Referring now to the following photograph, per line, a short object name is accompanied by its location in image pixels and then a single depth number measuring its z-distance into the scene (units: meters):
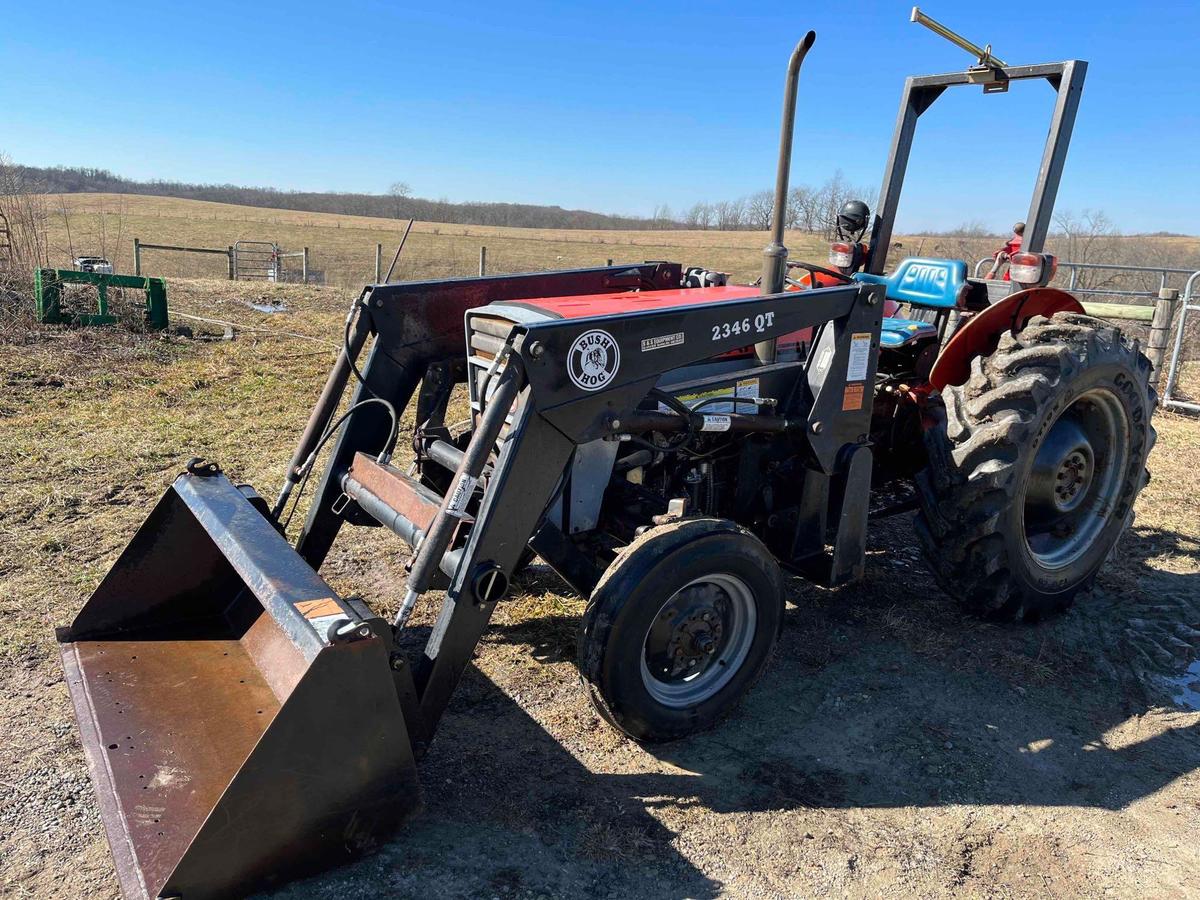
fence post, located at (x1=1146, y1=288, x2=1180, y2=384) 10.07
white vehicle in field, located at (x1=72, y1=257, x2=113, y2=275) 17.48
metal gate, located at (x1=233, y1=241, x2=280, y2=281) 26.39
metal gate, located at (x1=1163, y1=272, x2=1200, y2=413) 9.77
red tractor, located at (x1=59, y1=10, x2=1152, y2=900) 2.55
